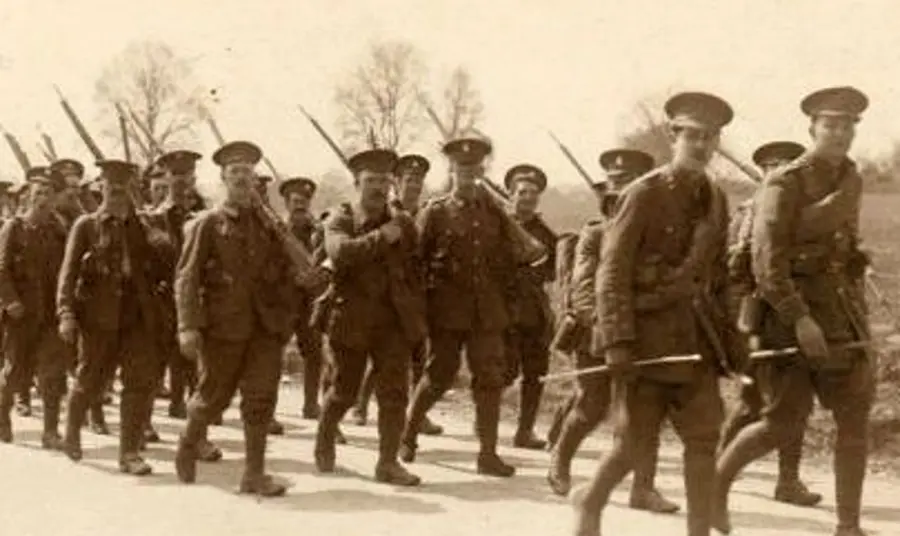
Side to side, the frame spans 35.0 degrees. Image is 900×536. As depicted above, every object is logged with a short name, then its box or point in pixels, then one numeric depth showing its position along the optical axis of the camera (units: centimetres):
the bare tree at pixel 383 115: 3947
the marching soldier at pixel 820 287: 739
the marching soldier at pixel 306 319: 1361
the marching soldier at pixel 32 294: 1173
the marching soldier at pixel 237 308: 902
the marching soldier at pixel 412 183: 1180
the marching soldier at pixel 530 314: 1160
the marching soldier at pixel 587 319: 915
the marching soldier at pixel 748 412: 855
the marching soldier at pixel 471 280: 1001
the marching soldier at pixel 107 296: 1021
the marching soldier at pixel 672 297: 670
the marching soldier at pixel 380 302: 952
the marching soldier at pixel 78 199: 1232
